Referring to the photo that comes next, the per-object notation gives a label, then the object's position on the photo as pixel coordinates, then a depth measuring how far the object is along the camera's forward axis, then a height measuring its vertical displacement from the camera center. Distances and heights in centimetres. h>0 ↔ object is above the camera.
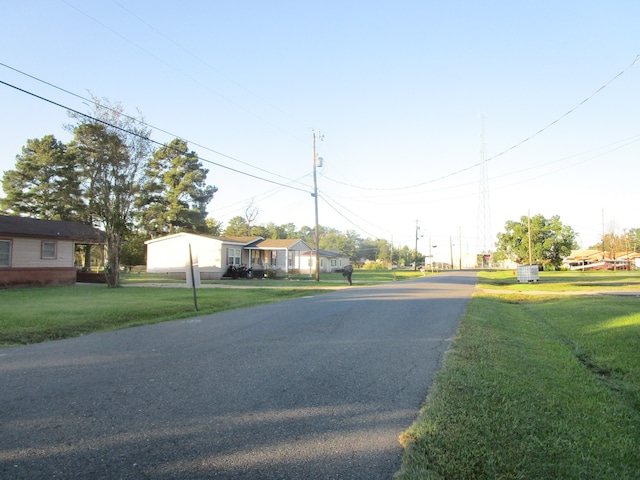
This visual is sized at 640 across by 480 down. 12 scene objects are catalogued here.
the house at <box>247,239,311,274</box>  4672 +131
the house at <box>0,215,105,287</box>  2330 +120
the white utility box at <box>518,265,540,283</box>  3338 -88
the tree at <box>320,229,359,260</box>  13288 +691
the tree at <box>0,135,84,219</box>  4488 +925
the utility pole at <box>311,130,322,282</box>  3519 +627
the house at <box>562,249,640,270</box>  9100 +14
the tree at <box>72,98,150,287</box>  2341 +509
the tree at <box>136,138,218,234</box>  5281 +866
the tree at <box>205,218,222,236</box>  6840 +661
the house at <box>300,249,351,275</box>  5397 +55
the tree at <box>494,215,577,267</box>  7219 +356
